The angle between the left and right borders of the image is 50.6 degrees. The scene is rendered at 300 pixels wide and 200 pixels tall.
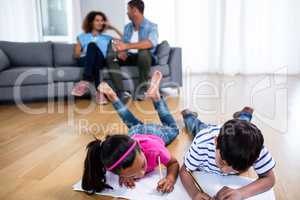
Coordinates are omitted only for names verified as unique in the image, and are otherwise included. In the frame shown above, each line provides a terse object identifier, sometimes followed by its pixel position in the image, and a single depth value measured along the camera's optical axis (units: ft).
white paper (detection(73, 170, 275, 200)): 4.48
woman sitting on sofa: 10.82
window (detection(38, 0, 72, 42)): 16.76
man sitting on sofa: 10.89
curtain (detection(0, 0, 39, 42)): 16.14
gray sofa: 10.28
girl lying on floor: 4.20
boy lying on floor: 3.51
